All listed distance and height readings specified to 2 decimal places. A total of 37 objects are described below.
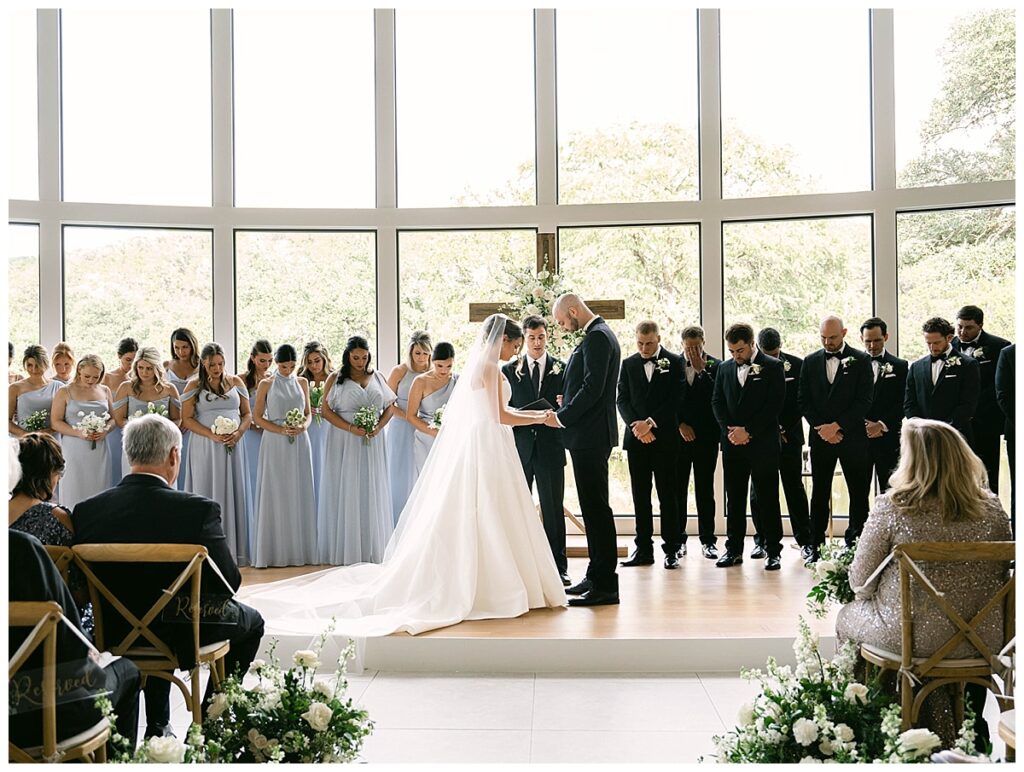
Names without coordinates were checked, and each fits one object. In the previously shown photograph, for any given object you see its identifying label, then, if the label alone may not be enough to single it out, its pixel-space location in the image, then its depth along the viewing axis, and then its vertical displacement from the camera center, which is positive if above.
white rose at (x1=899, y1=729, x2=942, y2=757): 2.24 -0.87
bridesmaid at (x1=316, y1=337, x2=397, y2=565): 6.85 -0.63
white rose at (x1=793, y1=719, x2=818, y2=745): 2.60 -0.98
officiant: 5.98 -0.28
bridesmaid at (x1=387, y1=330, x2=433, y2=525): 7.13 -0.28
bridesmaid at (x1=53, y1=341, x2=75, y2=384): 7.21 +0.31
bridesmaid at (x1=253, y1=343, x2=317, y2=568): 6.86 -0.65
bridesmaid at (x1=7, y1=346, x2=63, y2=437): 6.93 +0.07
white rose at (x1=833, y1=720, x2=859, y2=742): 2.57 -0.97
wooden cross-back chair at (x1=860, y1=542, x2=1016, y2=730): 2.90 -0.80
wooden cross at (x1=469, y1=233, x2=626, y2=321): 7.69 +0.73
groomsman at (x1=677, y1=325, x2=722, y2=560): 7.16 -0.33
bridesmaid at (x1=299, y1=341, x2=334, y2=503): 7.23 +0.21
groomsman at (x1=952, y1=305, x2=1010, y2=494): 6.79 +0.09
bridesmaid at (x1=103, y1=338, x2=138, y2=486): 7.05 +0.20
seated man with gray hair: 3.15 -0.45
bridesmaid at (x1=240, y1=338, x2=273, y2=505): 7.18 +0.15
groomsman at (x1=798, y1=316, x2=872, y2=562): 6.71 -0.17
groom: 5.32 -0.18
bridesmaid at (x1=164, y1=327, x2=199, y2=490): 7.06 +0.31
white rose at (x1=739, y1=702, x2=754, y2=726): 2.77 -0.99
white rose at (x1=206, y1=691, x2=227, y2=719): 2.81 -0.96
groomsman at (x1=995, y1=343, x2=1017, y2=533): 6.27 +0.05
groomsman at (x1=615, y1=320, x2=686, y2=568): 6.86 -0.18
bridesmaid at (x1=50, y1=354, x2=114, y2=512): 6.86 -0.34
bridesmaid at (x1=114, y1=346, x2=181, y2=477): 6.83 +0.05
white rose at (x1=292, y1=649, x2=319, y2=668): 2.94 -0.85
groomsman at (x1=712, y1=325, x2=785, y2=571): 6.60 -0.25
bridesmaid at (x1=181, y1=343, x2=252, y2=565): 6.83 -0.37
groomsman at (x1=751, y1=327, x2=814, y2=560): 6.69 -0.48
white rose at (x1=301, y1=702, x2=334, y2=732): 2.75 -0.97
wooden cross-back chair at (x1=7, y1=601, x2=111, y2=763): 2.25 -0.72
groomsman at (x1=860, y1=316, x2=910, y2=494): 6.92 -0.14
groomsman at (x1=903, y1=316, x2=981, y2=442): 6.56 +0.06
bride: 5.01 -0.85
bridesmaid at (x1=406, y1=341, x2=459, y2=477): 6.89 +0.03
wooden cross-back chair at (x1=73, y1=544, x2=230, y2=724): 2.98 -0.72
